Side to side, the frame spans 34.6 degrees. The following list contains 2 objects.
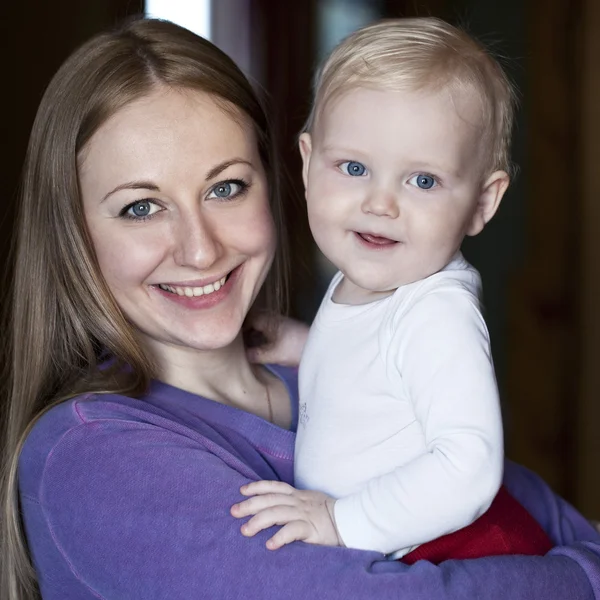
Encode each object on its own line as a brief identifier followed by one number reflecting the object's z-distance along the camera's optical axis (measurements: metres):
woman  1.25
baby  1.19
